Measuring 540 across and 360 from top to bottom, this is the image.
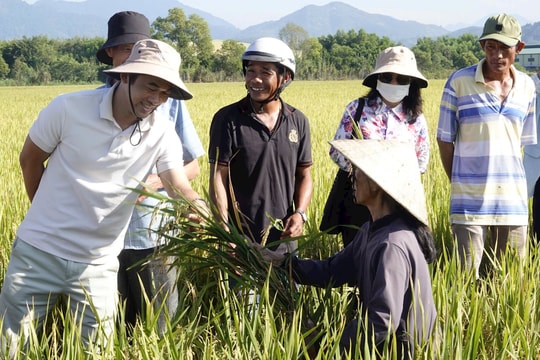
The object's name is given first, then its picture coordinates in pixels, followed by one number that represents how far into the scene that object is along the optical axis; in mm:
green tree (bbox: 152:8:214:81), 71125
